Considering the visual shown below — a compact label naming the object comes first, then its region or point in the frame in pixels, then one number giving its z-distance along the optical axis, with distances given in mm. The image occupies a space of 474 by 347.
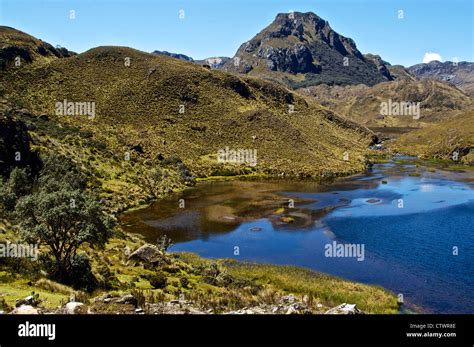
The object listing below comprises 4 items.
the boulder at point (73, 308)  17705
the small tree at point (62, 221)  29422
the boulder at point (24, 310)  15458
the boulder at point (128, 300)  22897
